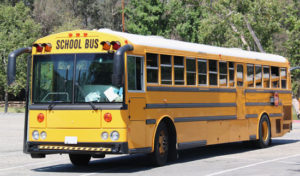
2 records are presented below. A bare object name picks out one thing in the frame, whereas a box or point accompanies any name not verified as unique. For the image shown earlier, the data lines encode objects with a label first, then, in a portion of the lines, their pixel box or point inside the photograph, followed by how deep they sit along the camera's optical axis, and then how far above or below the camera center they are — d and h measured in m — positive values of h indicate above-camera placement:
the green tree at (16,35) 62.78 +8.17
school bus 13.26 +0.41
